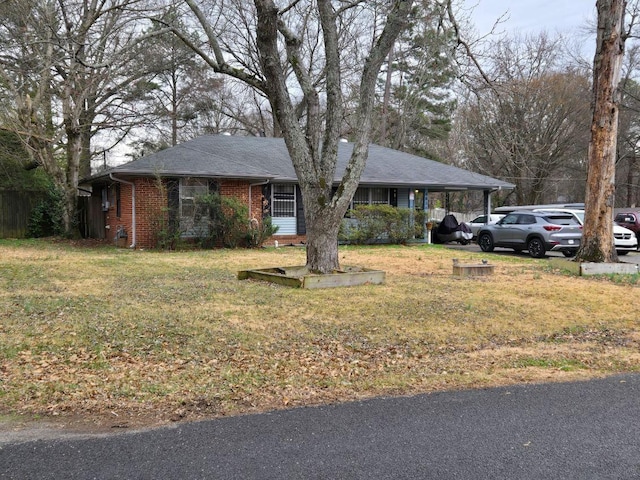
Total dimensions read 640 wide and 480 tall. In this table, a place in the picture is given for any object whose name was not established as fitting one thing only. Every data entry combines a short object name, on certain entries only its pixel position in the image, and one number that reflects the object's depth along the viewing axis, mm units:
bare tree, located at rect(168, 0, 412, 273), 9516
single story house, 16812
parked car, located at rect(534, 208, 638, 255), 17234
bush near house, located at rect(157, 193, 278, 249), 16484
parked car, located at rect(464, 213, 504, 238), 23984
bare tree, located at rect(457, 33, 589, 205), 30047
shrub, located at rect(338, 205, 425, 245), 18984
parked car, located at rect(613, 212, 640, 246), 20266
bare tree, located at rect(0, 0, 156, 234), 15820
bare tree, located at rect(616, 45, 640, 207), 31688
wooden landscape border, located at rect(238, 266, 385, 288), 9023
